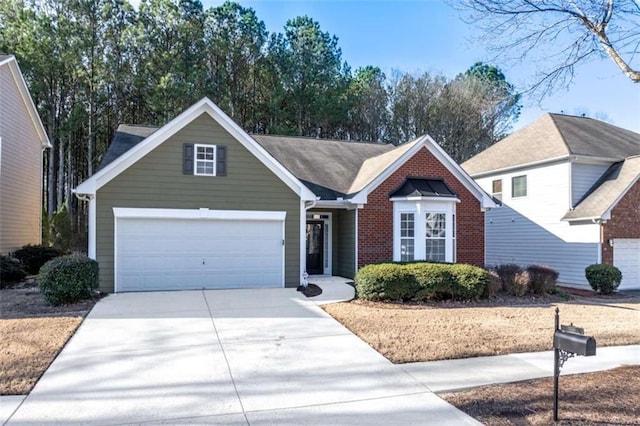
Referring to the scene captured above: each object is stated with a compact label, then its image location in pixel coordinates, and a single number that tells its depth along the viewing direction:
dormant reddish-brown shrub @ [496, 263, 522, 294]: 12.95
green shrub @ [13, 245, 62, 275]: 16.30
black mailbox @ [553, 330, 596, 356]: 4.22
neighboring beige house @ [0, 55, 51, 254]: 15.69
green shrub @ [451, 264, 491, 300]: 11.73
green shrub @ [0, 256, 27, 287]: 13.67
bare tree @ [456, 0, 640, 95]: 6.86
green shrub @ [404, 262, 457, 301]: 11.52
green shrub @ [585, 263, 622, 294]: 15.10
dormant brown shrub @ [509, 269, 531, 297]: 12.85
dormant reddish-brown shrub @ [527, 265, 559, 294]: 13.23
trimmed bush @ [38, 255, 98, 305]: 9.84
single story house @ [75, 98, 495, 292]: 12.13
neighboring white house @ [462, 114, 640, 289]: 16.62
